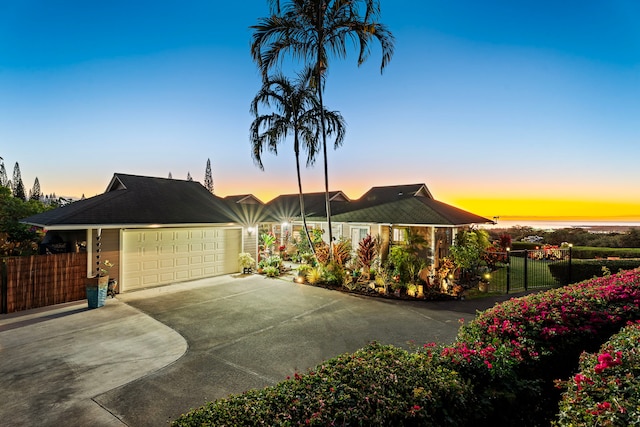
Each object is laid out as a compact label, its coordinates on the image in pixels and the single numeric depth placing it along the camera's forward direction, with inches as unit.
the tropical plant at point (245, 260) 570.9
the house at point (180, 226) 429.7
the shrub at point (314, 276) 514.9
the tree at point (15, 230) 550.9
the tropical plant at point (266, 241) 644.1
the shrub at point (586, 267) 498.3
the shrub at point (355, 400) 92.0
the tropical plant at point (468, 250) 463.8
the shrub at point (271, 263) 595.2
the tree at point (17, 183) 2393.0
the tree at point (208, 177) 2470.5
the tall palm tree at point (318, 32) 460.8
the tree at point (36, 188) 2960.1
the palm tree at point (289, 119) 521.0
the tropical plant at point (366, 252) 483.8
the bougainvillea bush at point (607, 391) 77.7
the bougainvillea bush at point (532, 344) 123.4
